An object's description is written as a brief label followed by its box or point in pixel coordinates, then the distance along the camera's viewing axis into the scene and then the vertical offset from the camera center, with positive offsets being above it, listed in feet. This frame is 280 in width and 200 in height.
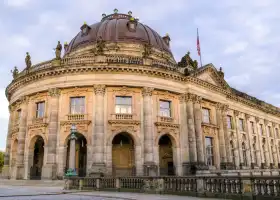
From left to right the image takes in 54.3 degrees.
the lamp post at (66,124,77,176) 65.05 +3.41
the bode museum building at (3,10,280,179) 86.12 +16.26
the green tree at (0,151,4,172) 239.01 +5.92
